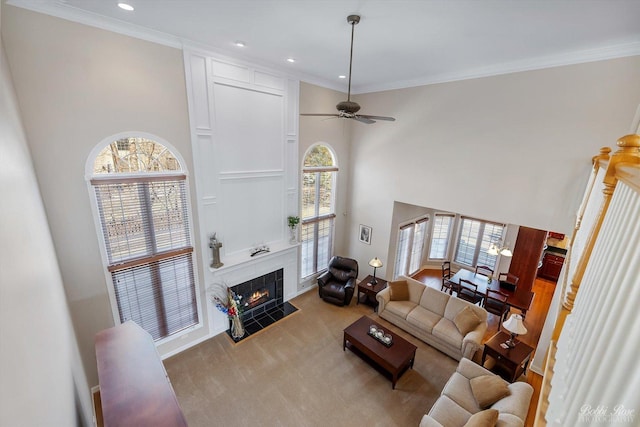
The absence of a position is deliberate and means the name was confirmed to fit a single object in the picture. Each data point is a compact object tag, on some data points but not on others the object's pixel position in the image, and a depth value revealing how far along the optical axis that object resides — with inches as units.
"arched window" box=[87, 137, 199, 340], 158.2
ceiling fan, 129.4
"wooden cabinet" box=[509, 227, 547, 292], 305.9
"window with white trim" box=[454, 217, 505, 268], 341.4
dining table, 247.4
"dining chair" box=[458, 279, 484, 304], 261.8
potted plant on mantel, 252.1
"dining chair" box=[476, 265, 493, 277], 333.6
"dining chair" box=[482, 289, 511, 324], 244.2
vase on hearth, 216.5
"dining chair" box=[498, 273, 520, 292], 265.9
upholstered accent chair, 268.7
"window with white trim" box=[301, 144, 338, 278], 269.9
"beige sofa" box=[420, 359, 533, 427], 132.0
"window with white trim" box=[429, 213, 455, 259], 361.7
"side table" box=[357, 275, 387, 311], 268.8
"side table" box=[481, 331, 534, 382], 179.1
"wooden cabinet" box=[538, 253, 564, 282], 347.3
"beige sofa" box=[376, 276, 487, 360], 202.8
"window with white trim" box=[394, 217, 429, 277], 305.6
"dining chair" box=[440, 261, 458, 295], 277.7
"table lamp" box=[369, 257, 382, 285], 266.2
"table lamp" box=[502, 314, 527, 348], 173.5
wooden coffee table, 181.6
